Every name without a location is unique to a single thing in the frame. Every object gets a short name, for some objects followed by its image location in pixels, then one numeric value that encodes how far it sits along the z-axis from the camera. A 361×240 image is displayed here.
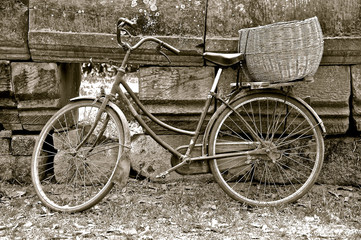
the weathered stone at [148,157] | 4.36
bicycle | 3.68
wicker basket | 3.51
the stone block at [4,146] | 4.38
